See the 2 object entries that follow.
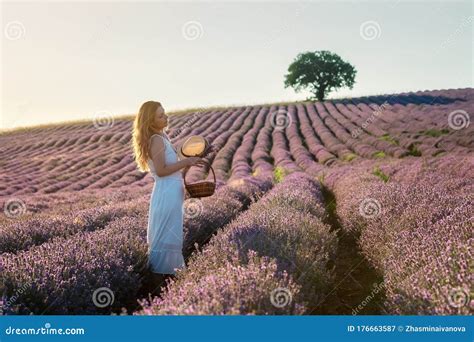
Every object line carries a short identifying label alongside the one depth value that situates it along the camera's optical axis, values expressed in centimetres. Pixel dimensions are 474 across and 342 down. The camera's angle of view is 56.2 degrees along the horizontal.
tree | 4703
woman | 418
